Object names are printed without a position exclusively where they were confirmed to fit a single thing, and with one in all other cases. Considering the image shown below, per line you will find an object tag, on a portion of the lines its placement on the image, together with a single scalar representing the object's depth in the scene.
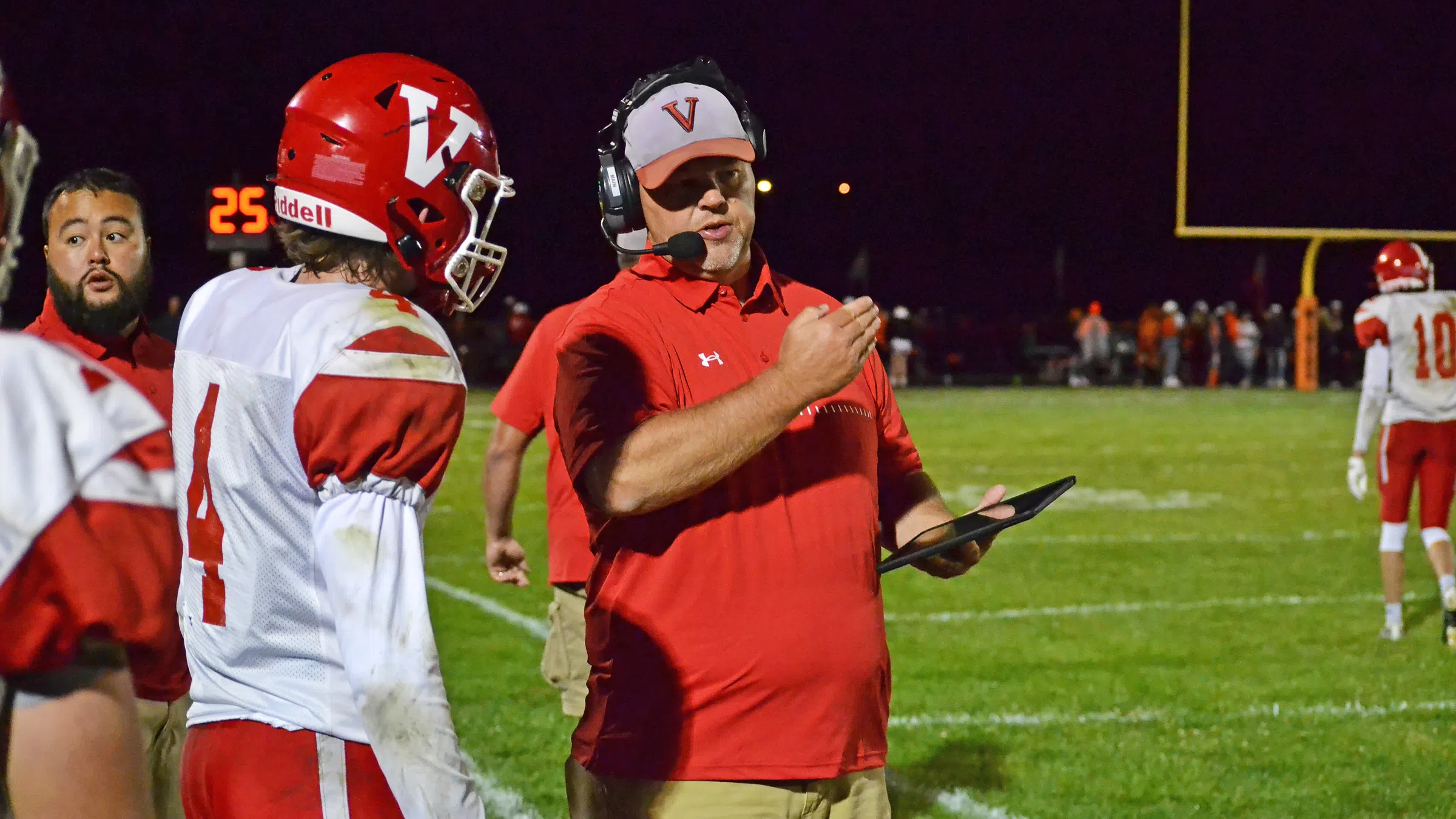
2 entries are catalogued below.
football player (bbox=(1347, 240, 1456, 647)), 8.26
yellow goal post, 27.42
